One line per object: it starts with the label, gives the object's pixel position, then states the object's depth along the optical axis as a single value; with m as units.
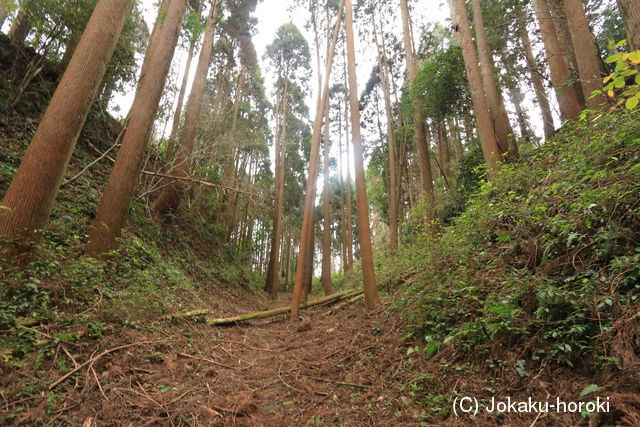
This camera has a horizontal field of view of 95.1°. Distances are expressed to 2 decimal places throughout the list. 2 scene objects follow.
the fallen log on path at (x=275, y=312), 5.87
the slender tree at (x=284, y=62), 17.09
